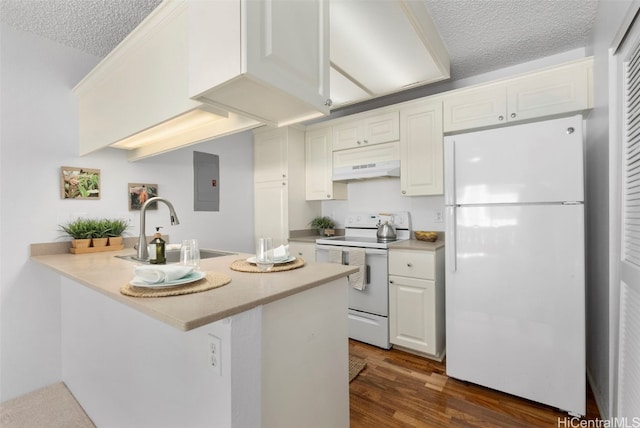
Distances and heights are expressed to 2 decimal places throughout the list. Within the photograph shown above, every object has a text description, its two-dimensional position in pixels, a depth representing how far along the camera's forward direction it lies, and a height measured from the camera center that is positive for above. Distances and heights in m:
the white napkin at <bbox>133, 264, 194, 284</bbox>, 0.99 -0.21
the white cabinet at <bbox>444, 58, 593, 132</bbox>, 1.92 +0.83
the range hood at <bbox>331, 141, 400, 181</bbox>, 2.70 +0.51
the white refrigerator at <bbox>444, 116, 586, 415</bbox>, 1.64 -0.31
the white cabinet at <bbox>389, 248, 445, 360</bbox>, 2.24 -0.72
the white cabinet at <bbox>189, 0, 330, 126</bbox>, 1.01 +0.61
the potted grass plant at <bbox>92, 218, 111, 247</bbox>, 2.04 -0.13
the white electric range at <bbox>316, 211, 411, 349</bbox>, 2.44 -0.64
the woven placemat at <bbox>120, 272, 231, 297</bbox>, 0.97 -0.27
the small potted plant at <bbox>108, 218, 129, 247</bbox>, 2.13 -0.12
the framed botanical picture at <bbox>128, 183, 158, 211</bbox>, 2.33 +0.17
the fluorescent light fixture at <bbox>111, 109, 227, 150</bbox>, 1.57 +0.52
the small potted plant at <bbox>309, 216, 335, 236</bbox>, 3.35 -0.14
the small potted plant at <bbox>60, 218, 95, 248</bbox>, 1.97 -0.11
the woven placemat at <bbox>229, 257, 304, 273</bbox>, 1.38 -0.27
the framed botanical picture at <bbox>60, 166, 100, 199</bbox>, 2.03 +0.24
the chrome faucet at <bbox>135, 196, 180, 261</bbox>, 1.76 -0.16
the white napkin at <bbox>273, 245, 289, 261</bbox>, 1.46 -0.21
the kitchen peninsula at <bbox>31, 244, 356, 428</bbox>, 0.89 -0.54
